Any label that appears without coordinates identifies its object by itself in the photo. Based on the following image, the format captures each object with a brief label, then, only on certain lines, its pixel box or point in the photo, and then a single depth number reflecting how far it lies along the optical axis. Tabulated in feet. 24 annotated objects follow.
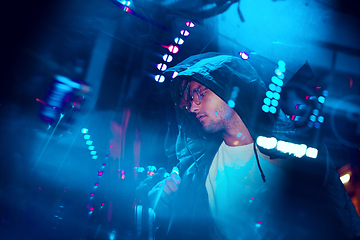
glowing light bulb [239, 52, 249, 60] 4.63
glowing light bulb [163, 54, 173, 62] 4.70
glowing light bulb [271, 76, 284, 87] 4.42
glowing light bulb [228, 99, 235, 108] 4.21
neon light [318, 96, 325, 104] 4.57
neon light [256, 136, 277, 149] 4.11
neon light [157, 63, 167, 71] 4.72
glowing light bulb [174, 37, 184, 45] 4.67
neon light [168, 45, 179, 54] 4.68
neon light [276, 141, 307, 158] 4.10
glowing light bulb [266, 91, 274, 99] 4.28
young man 4.09
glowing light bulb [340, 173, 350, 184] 4.77
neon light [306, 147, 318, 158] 4.10
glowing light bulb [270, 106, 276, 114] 4.21
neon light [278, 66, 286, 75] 4.64
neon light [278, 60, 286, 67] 4.77
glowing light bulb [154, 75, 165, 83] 4.76
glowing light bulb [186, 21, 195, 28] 4.68
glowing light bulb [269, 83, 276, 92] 4.35
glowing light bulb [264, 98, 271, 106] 4.24
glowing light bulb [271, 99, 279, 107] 4.24
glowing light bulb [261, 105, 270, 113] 4.21
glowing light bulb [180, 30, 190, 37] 4.67
